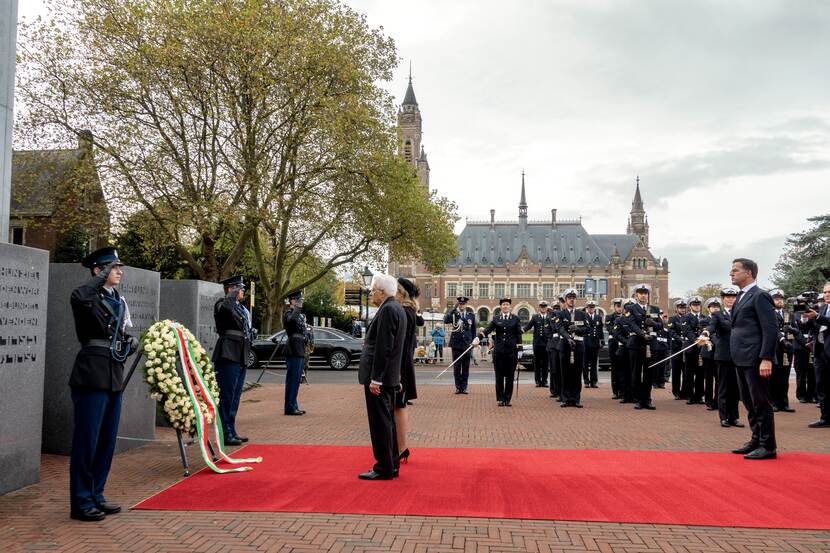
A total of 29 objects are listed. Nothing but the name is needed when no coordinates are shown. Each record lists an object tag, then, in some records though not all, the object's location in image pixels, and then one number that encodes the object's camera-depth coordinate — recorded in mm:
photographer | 10281
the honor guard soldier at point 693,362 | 13828
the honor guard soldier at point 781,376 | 12953
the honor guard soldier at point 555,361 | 13664
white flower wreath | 6973
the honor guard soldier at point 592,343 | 15861
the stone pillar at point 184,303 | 10938
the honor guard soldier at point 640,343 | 12719
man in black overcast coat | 6531
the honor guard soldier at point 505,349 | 12953
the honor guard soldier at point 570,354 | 13047
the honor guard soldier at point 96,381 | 5395
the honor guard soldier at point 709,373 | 12601
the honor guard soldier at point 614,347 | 13969
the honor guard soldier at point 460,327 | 16719
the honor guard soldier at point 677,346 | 14571
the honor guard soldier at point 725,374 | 10508
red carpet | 5422
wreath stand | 6895
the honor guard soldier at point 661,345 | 14141
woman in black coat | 7227
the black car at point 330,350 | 24109
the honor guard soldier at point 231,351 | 8717
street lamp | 27880
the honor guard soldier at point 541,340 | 16169
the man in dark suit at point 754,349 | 7719
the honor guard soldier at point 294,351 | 11453
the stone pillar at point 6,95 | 8352
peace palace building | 108375
